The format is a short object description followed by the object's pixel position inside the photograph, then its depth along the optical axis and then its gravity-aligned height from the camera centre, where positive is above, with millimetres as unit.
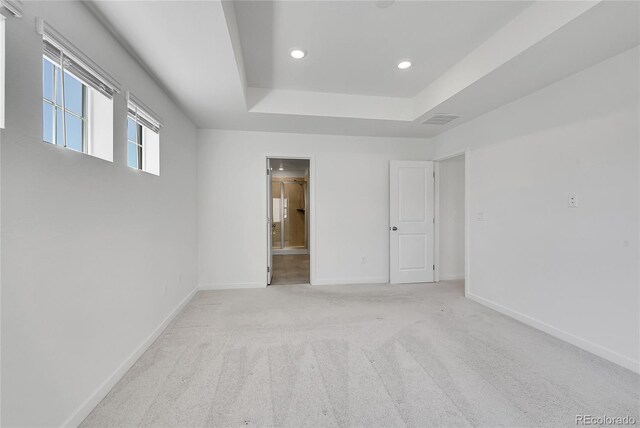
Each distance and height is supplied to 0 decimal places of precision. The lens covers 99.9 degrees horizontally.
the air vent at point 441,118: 3420 +1254
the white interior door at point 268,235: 4238 -347
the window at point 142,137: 2150 +701
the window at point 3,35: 1092 +730
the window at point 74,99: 1367 +681
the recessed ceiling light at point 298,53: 2501 +1512
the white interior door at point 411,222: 4316 -137
